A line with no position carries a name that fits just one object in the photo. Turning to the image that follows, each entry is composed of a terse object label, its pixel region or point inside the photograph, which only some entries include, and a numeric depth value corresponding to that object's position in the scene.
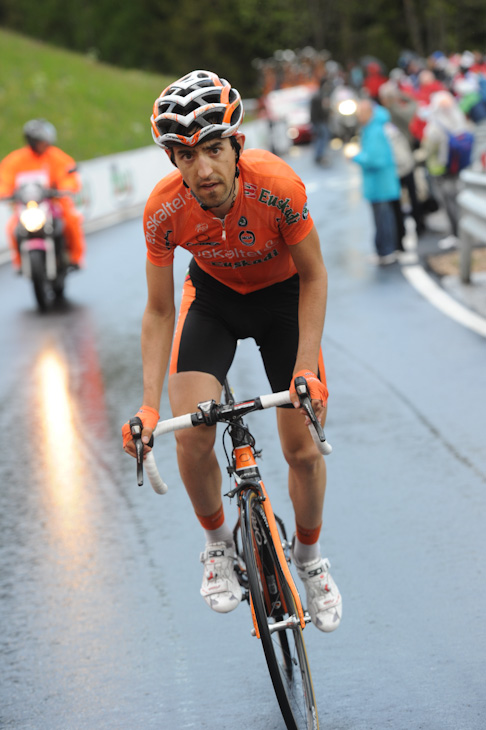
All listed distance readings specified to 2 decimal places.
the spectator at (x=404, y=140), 15.59
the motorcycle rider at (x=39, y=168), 13.93
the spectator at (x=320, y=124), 30.95
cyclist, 4.03
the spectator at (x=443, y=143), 14.41
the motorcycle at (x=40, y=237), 13.62
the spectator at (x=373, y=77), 24.30
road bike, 3.85
